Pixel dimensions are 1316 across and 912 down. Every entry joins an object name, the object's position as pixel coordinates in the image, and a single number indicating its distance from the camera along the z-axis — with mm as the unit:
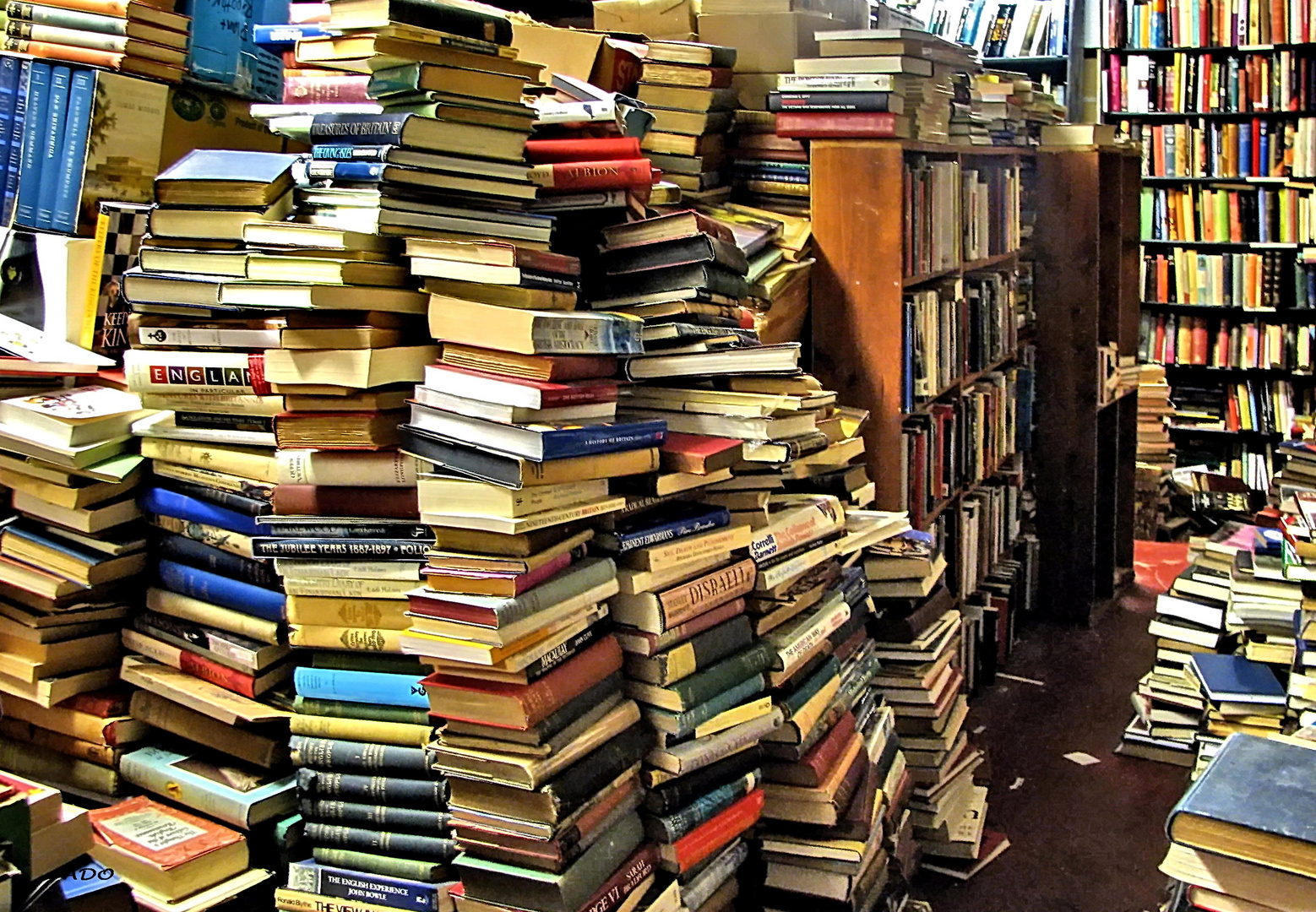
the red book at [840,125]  3254
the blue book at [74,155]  2801
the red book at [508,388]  1980
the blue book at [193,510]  2359
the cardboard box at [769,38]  3582
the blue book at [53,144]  2814
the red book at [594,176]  2305
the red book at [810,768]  2402
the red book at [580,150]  2334
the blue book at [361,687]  2229
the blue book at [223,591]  2346
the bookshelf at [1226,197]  6375
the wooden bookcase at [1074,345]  4738
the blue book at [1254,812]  1604
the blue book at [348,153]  2098
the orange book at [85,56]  2801
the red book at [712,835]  2217
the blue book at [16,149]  2830
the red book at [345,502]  2207
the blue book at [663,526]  2176
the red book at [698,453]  2219
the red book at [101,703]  2516
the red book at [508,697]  1997
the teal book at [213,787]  2322
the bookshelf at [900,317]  3312
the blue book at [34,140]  2812
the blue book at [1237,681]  3254
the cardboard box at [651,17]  3746
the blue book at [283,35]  2312
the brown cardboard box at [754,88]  3595
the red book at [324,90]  2312
